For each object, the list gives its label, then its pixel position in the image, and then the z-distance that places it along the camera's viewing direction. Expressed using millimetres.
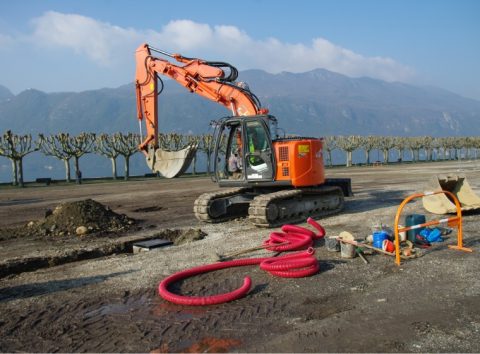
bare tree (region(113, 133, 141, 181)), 48875
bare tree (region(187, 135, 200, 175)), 58519
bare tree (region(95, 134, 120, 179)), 48925
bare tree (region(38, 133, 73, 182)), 43875
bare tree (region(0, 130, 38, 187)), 38844
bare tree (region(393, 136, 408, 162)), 82625
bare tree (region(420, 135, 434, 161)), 86188
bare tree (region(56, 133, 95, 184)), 43812
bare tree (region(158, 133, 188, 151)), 53816
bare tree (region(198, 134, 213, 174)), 55869
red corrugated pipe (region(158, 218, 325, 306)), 6043
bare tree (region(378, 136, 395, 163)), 79519
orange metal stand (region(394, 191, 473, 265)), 7707
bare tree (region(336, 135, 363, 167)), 73875
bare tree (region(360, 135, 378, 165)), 77500
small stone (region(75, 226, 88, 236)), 11766
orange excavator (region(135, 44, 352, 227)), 12039
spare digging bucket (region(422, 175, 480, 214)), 12594
